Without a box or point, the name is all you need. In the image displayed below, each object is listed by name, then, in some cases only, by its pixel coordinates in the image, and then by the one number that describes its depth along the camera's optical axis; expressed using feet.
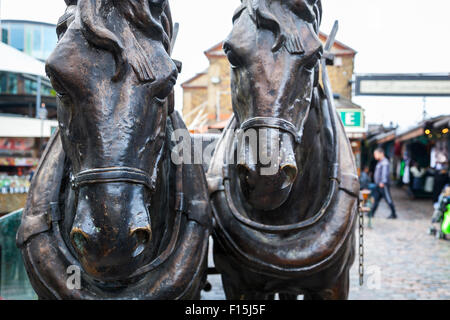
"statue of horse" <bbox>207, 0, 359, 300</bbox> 4.43
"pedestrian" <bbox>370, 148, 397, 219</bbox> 29.37
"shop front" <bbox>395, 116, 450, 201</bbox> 34.01
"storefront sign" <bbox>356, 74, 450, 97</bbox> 23.88
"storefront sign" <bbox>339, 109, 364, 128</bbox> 19.22
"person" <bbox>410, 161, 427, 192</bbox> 44.14
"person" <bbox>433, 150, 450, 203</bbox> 34.04
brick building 52.06
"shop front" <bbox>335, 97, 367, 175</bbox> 19.24
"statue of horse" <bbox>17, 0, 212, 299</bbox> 3.24
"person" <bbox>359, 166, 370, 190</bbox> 32.35
